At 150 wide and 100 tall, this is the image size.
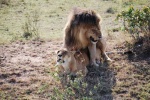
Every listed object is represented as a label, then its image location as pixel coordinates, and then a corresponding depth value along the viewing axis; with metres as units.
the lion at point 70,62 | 11.05
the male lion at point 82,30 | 11.76
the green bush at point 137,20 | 13.79
